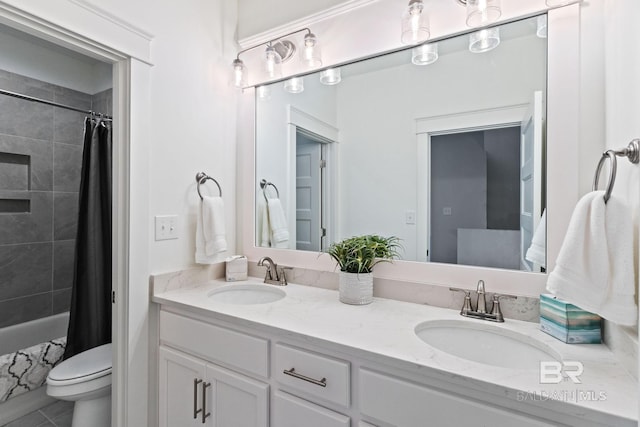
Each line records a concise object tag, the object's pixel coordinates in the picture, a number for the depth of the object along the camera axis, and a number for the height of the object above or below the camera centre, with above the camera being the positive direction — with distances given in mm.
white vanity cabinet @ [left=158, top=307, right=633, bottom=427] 775 -540
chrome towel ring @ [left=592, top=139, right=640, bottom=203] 771 +145
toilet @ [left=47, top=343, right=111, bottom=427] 1419 -821
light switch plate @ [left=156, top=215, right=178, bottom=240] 1477 -80
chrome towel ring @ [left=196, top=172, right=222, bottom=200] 1660 +175
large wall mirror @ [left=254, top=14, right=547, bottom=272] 1215 +271
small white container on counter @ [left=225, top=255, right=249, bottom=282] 1731 -324
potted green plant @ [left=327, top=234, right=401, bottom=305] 1319 -222
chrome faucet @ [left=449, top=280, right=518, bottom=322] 1142 -364
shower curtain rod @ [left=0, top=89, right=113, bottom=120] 1907 +729
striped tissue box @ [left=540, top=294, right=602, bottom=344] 947 -348
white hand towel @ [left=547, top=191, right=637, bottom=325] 777 -131
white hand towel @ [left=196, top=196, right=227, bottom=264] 1584 -111
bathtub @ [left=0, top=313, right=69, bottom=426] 1782 -973
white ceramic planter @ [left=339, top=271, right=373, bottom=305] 1315 -329
